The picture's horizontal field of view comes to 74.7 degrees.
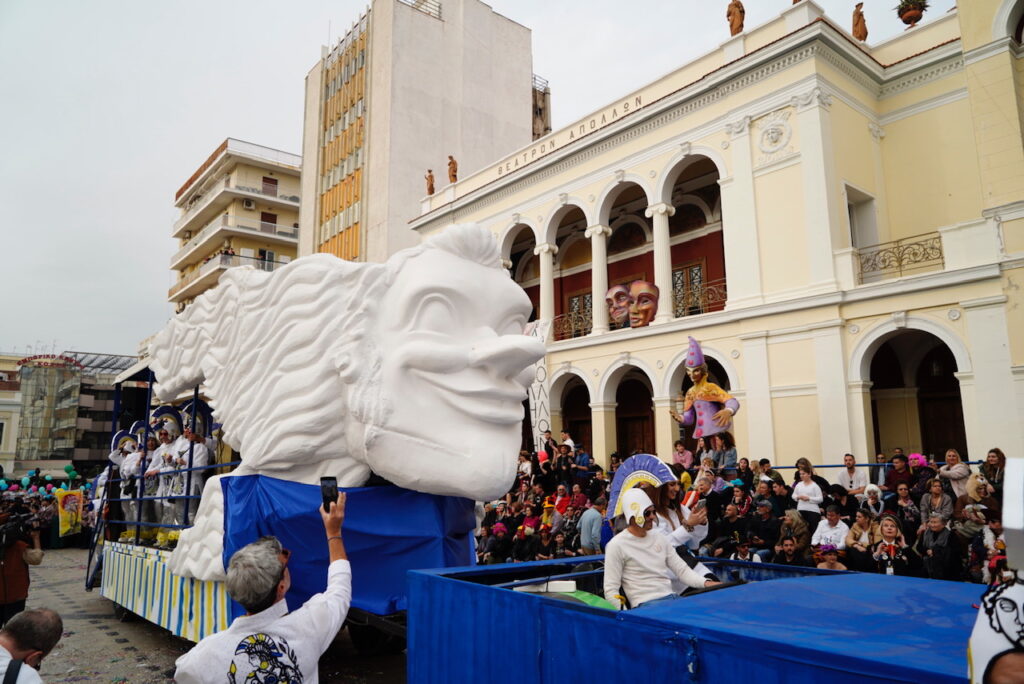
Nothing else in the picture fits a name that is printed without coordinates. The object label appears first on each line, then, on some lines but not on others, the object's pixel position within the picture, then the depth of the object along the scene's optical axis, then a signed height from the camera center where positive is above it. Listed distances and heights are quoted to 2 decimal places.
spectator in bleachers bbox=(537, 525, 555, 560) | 10.07 -1.33
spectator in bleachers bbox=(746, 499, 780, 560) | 7.95 -0.89
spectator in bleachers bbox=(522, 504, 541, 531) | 11.19 -1.02
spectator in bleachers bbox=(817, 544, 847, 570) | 6.89 -1.06
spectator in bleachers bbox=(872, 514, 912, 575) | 6.91 -1.00
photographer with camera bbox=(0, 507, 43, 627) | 5.61 -0.84
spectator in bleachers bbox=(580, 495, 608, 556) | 8.97 -0.98
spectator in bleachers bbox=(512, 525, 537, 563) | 10.21 -1.34
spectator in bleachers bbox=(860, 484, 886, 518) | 9.03 -0.62
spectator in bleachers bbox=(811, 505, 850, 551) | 7.56 -0.86
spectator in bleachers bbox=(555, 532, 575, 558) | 9.91 -1.30
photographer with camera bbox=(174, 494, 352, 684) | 2.19 -0.58
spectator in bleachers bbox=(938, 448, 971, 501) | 8.74 -0.28
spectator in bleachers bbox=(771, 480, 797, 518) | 9.11 -0.60
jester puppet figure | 13.12 +1.00
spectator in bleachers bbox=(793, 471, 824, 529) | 8.85 -0.56
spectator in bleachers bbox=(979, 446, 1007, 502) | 7.97 -0.19
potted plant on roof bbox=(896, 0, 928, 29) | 15.12 +9.90
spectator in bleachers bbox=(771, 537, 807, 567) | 7.46 -1.09
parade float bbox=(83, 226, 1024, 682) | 3.40 -0.02
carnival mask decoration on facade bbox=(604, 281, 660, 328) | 16.88 +3.89
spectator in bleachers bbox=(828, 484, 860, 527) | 8.50 -0.62
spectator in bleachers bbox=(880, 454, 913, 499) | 9.46 -0.31
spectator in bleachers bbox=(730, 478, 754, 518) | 8.89 -0.59
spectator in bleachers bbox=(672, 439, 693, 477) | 13.02 +0.01
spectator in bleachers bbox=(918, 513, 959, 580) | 6.77 -0.99
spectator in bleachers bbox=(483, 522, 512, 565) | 10.80 -1.44
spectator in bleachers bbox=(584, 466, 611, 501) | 11.24 -0.51
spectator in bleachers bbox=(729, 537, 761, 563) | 7.76 -1.12
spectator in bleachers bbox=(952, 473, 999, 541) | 6.81 -0.58
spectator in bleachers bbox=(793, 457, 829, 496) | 9.41 -0.32
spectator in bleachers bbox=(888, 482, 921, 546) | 7.62 -0.73
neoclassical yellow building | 11.27 +4.68
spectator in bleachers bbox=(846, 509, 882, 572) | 6.97 -0.93
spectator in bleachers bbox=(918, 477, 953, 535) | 7.73 -0.57
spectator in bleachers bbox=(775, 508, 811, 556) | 7.59 -0.85
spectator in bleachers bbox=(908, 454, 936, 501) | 8.73 -0.28
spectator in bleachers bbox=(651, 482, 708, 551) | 5.80 -0.55
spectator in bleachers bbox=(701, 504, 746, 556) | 8.14 -0.95
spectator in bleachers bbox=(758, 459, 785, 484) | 9.79 -0.25
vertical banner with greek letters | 18.84 +1.53
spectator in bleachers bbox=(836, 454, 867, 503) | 10.30 -0.40
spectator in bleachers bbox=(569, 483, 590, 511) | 10.61 -0.67
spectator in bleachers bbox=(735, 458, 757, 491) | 10.18 -0.28
